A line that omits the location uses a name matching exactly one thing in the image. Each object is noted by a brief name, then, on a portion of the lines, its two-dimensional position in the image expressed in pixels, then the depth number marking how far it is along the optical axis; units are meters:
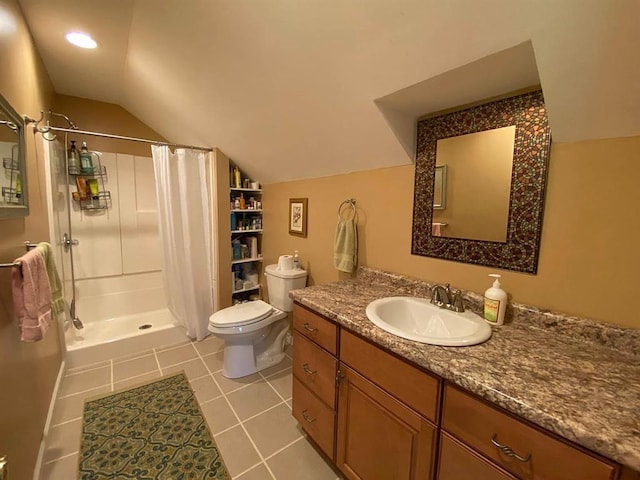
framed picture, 2.33
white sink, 0.97
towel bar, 1.00
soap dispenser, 1.13
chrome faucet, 1.25
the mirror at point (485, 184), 1.12
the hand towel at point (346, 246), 1.83
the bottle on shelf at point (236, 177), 2.77
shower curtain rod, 1.98
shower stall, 2.37
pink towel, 1.03
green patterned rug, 1.36
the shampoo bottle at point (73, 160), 2.52
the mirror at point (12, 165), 1.05
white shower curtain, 2.44
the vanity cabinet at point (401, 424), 0.67
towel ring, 1.90
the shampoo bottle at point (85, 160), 2.55
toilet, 2.05
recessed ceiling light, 1.75
